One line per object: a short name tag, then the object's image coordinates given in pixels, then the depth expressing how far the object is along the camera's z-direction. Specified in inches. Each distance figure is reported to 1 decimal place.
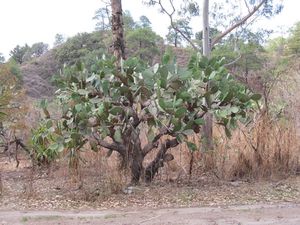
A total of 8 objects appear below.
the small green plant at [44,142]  287.2
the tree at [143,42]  1287.2
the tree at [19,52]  2073.1
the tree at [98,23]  1453.7
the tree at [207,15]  348.5
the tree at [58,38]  2245.3
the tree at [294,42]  1381.2
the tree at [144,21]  1858.1
